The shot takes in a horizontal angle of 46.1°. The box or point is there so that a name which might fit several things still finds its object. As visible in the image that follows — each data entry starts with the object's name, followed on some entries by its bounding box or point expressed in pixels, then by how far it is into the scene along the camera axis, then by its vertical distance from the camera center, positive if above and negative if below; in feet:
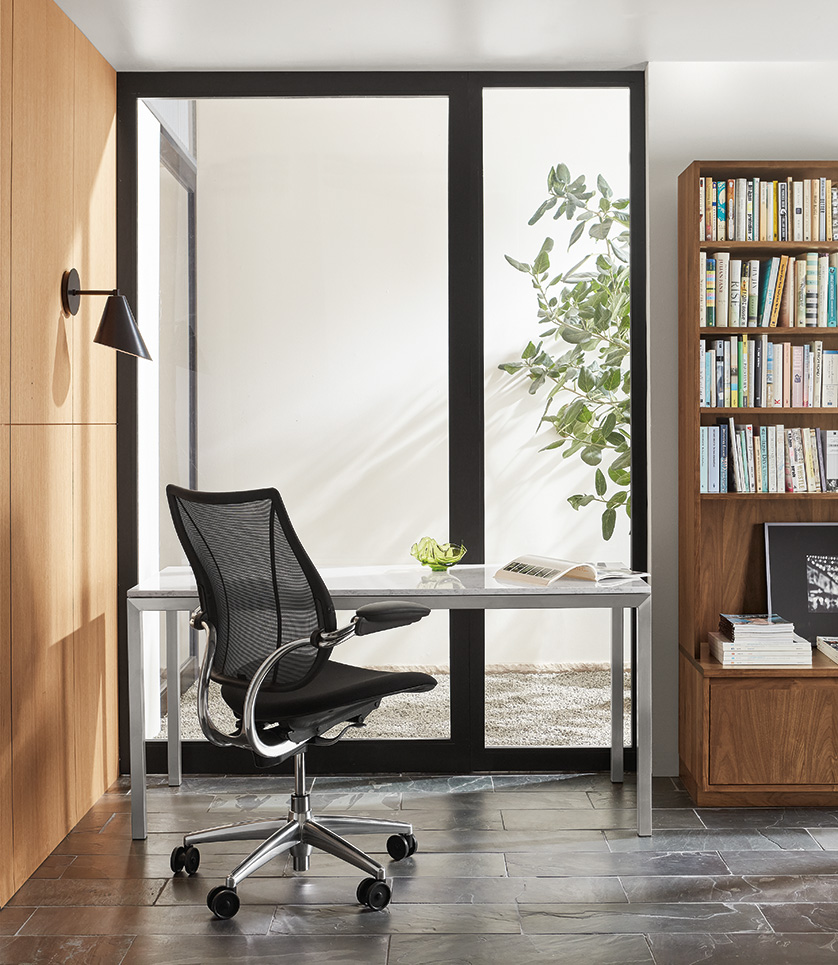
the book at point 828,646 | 11.49 -1.81
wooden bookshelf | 11.10 -1.39
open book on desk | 10.77 -0.88
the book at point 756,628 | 11.24 -1.54
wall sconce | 10.54 +1.91
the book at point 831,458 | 11.70 +0.41
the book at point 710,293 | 11.53 +2.35
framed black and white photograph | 12.07 -0.88
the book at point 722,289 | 11.51 +2.40
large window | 12.48 +2.12
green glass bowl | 11.48 -0.69
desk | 10.44 -1.14
